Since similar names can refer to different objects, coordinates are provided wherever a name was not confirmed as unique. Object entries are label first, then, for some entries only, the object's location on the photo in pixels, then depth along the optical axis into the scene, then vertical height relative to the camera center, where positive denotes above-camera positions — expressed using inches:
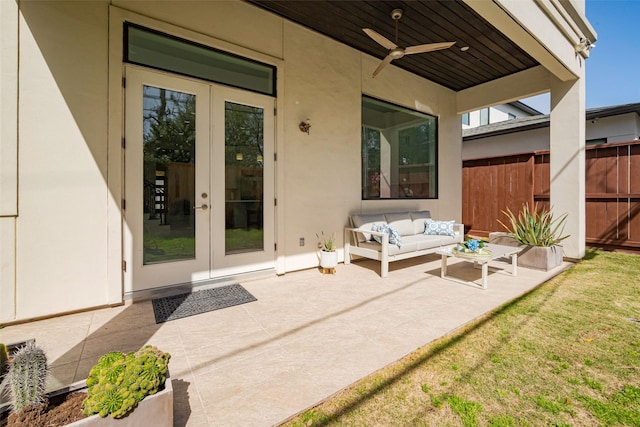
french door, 132.0 +15.4
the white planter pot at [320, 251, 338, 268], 175.6 -28.0
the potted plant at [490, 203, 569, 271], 183.5 -19.9
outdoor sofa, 174.2 -15.8
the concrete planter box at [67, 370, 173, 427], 46.9 -34.3
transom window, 131.5 +74.8
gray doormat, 117.8 -39.6
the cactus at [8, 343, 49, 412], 47.9 -27.9
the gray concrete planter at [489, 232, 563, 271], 182.1 -28.0
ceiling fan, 149.5 +86.0
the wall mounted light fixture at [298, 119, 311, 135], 178.4 +52.3
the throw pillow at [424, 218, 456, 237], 213.6 -11.6
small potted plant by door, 175.8 -27.4
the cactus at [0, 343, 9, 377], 53.9 -27.5
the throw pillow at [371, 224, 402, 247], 175.5 -14.8
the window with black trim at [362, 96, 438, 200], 220.8 +49.5
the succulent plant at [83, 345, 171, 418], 47.6 -29.1
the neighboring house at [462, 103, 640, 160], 289.0 +92.4
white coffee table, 147.9 -23.1
